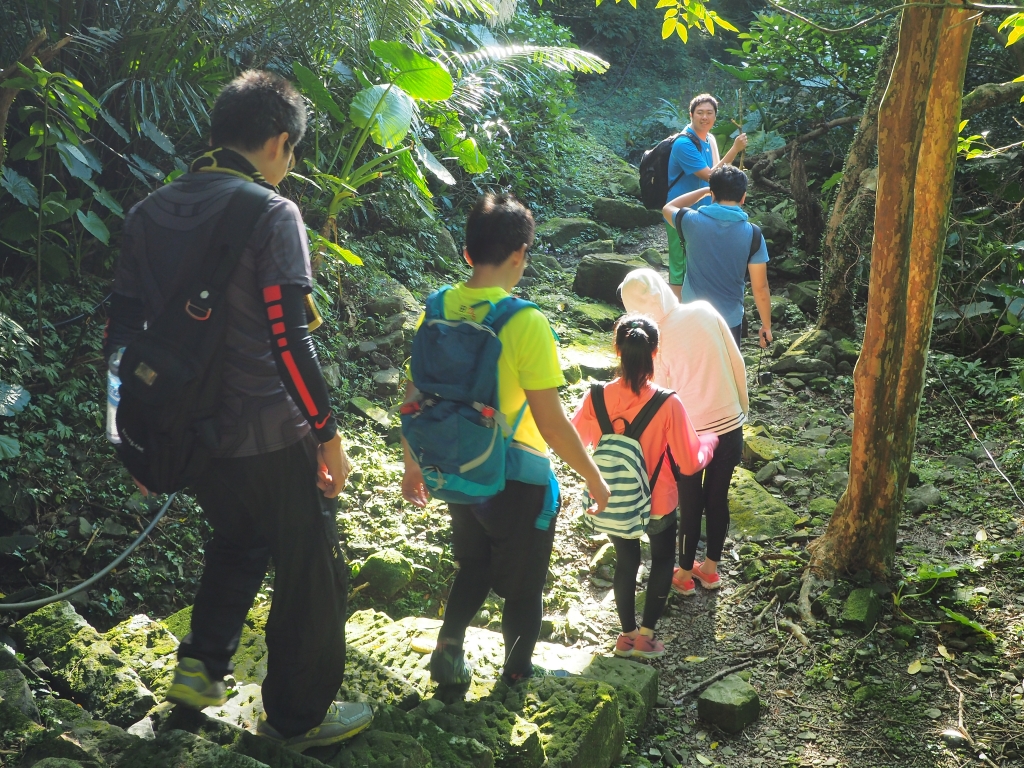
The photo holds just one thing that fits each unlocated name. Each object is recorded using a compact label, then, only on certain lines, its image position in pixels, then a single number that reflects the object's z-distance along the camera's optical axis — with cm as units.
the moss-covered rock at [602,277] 866
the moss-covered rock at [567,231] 1034
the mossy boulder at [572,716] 249
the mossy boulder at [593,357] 680
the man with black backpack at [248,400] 201
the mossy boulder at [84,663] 243
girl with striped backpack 311
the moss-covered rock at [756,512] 474
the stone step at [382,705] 201
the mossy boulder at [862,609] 372
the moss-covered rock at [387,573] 399
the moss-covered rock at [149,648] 269
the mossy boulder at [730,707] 322
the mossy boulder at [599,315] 802
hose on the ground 268
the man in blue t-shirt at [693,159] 590
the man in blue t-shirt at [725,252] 443
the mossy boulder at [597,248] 1007
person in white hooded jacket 359
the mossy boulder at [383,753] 207
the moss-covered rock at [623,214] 1146
